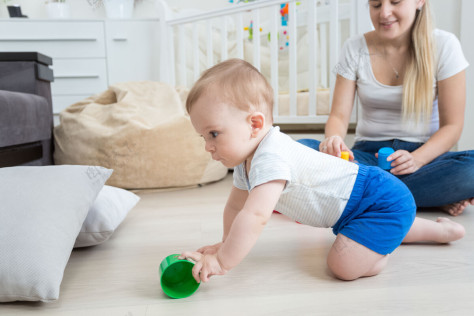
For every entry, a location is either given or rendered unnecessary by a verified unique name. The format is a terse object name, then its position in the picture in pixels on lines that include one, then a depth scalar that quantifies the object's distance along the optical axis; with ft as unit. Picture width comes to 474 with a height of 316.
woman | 3.75
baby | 2.18
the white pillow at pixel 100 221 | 3.05
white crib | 6.38
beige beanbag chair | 5.32
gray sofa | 4.13
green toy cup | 2.28
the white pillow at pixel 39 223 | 2.20
